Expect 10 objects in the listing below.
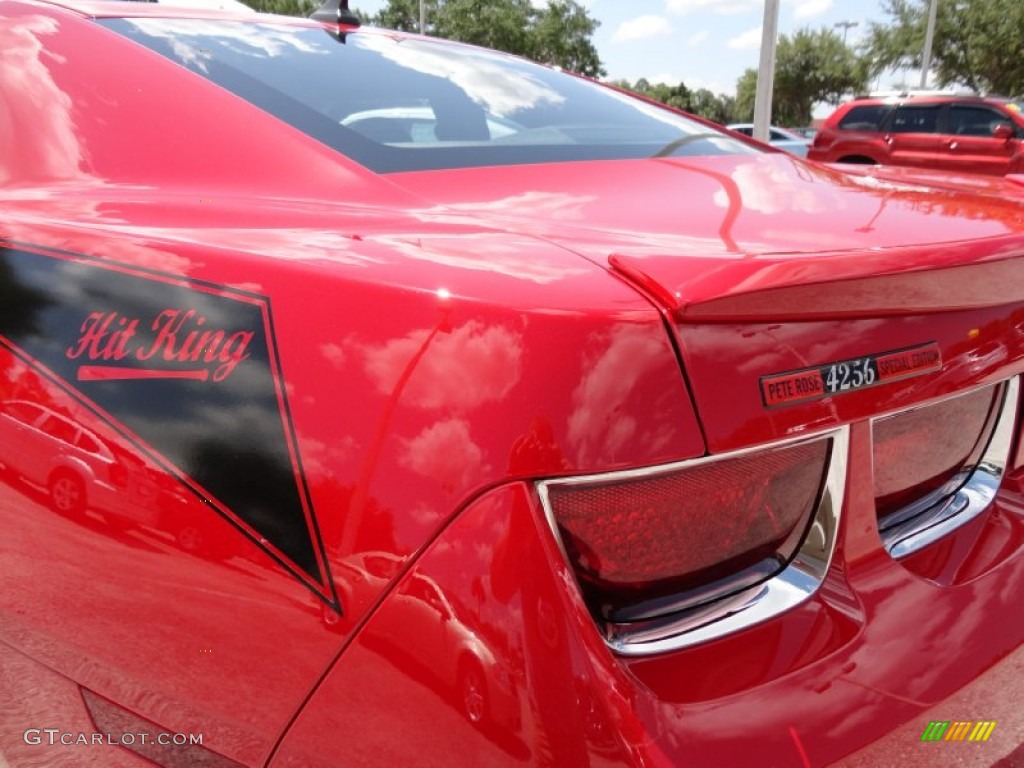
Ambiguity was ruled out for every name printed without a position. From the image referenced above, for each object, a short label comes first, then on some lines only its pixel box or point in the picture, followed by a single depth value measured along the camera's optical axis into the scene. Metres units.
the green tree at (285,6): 38.52
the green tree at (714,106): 61.25
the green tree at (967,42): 32.66
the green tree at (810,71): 51.12
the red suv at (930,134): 12.75
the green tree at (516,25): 42.91
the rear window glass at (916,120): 13.71
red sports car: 0.91
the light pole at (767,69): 10.84
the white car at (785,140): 17.72
